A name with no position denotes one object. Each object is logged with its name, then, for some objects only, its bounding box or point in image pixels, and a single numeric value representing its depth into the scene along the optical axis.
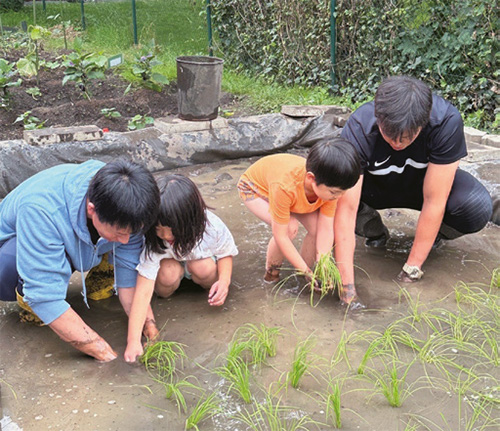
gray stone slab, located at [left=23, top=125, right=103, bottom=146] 4.66
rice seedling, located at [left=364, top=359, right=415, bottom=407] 2.13
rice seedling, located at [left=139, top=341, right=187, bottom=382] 2.35
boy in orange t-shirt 2.60
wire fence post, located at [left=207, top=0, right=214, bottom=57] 8.69
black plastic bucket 5.27
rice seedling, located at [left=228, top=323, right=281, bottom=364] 2.37
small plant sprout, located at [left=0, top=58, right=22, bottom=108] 5.96
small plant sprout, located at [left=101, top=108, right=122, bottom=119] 5.85
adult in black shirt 2.61
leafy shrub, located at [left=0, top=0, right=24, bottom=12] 14.91
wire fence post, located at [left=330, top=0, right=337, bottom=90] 6.73
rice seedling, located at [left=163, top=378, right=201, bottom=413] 2.14
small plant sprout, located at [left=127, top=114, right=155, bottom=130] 5.66
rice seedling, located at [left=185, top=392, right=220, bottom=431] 2.05
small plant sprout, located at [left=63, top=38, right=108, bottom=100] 6.24
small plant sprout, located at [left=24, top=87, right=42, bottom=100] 6.57
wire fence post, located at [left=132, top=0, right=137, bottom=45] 9.88
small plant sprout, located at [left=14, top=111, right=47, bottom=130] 5.42
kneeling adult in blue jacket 2.14
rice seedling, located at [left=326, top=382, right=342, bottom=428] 2.04
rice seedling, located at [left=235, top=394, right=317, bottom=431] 2.04
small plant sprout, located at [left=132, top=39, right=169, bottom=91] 6.54
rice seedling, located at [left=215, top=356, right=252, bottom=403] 2.18
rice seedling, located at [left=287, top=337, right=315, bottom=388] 2.23
